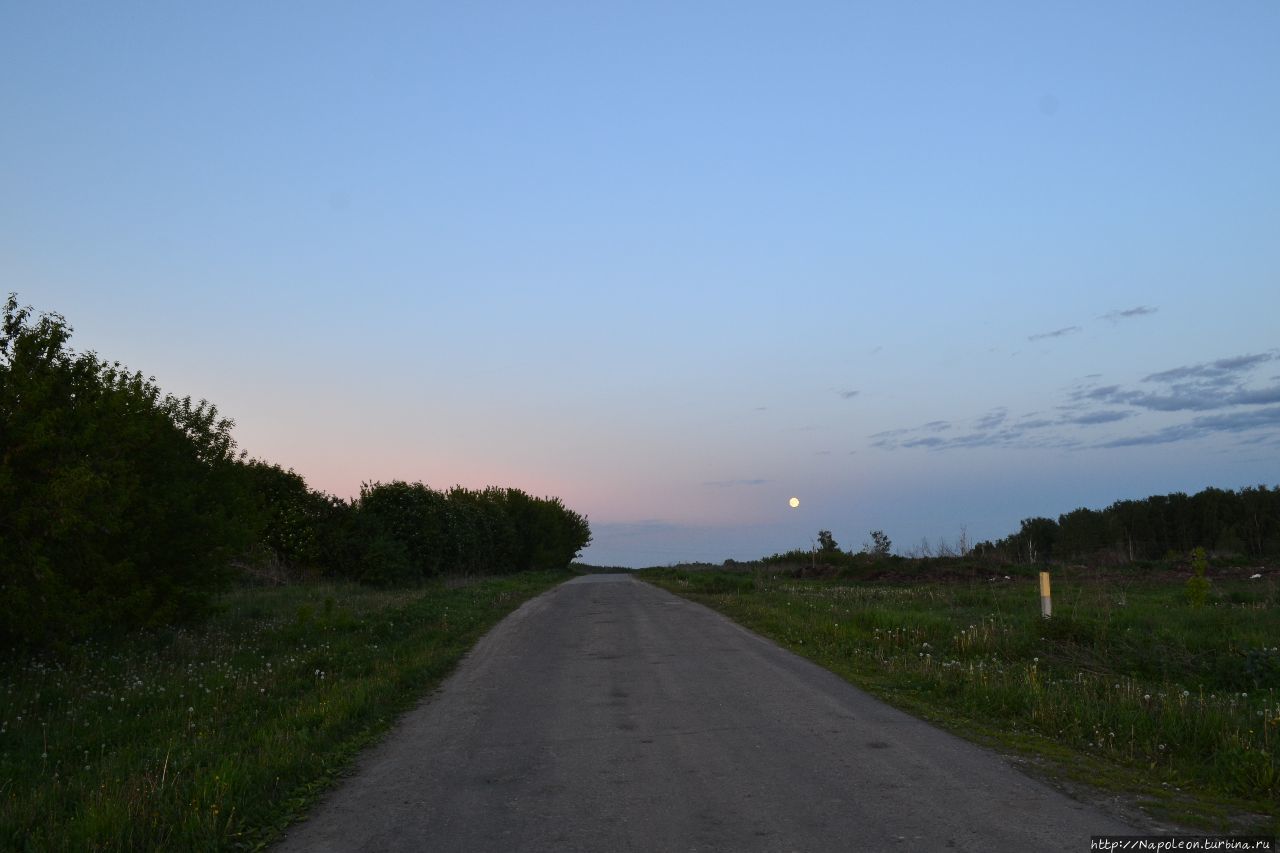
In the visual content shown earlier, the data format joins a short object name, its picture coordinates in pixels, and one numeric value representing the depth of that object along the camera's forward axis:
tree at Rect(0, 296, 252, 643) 12.21
